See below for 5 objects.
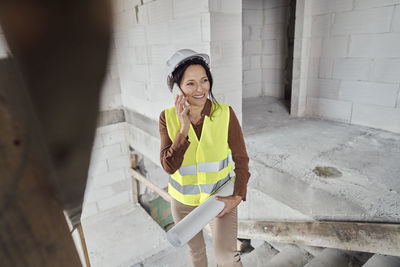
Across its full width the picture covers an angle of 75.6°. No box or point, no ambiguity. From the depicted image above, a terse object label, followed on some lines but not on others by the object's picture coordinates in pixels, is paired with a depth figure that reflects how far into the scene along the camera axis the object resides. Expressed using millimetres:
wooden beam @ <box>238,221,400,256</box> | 1551
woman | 1311
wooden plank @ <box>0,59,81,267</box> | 209
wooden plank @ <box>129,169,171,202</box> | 3814
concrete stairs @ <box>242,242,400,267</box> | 1940
